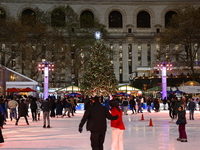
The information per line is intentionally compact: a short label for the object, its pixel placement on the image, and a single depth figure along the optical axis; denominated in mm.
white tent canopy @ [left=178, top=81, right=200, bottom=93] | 43334
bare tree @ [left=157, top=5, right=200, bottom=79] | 48562
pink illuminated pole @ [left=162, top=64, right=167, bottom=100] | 38344
